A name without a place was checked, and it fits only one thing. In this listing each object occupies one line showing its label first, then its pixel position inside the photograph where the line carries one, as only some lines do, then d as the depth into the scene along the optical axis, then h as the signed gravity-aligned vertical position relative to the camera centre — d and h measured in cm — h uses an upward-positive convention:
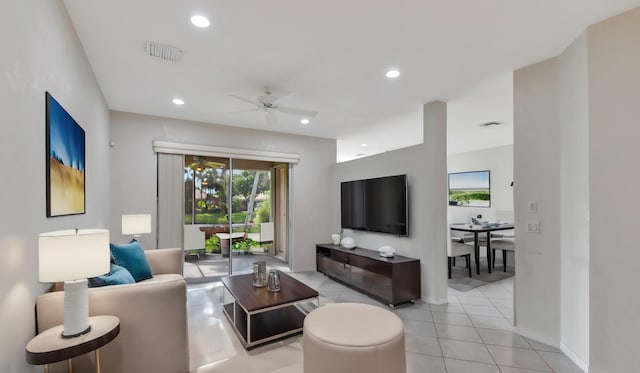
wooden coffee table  264 -137
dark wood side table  125 -75
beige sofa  166 -92
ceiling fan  338 +101
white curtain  441 -17
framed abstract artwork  169 +19
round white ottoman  139 -80
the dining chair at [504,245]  512 -109
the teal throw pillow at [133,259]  285 -74
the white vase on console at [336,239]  532 -98
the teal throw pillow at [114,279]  201 -68
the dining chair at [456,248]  468 -106
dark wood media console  362 -123
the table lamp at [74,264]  133 -37
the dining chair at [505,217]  632 -71
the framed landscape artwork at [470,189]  677 -7
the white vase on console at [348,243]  493 -98
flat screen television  412 -30
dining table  498 -78
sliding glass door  473 -47
